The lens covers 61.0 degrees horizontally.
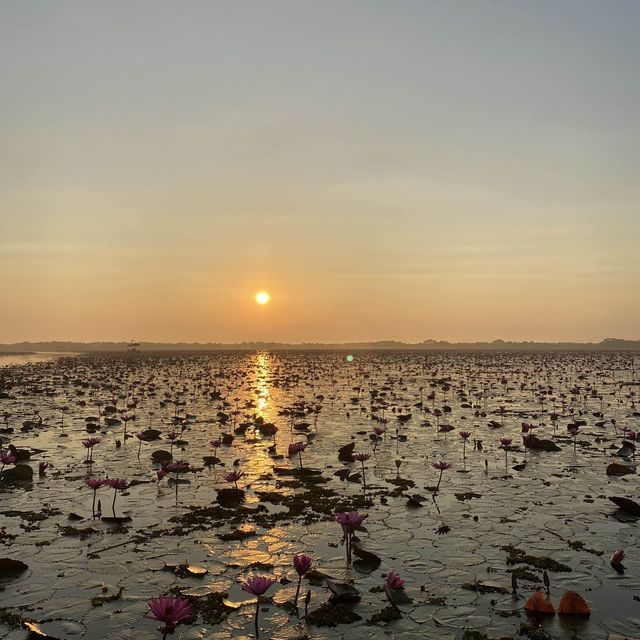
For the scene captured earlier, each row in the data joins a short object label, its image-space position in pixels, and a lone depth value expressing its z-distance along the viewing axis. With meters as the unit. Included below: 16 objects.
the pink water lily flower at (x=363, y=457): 12.72
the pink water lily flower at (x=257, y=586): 6.20
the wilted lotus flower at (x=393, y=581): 7.11
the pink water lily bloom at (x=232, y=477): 11.52
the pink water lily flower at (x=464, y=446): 15.72
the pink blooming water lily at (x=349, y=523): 8.18
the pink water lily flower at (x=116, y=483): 10.76
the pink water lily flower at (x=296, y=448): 14.99
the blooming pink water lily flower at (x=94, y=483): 10.45
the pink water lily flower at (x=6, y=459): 12.51
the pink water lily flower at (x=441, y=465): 12.05
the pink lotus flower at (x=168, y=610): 5.30
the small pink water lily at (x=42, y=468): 14.20
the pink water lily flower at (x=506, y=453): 14.77
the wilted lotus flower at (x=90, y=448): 14.59
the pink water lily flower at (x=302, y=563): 6.72
